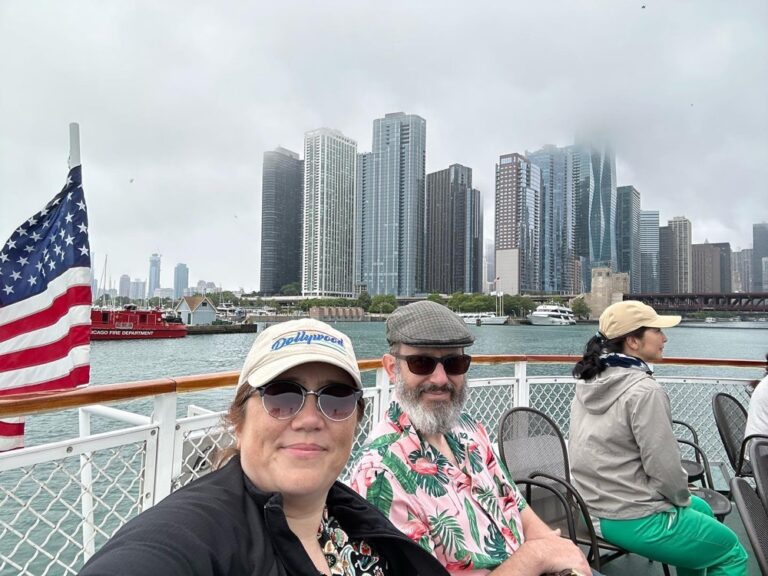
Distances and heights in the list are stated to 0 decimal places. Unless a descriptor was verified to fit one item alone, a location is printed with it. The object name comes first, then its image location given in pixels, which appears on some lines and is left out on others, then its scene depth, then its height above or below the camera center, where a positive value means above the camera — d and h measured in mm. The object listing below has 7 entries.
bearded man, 1168 -498
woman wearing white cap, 581 -284
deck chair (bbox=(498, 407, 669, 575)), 2000 -798
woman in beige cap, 1688 -698
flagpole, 2188 +718
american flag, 1946 -49
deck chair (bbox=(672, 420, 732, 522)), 1994 -940
